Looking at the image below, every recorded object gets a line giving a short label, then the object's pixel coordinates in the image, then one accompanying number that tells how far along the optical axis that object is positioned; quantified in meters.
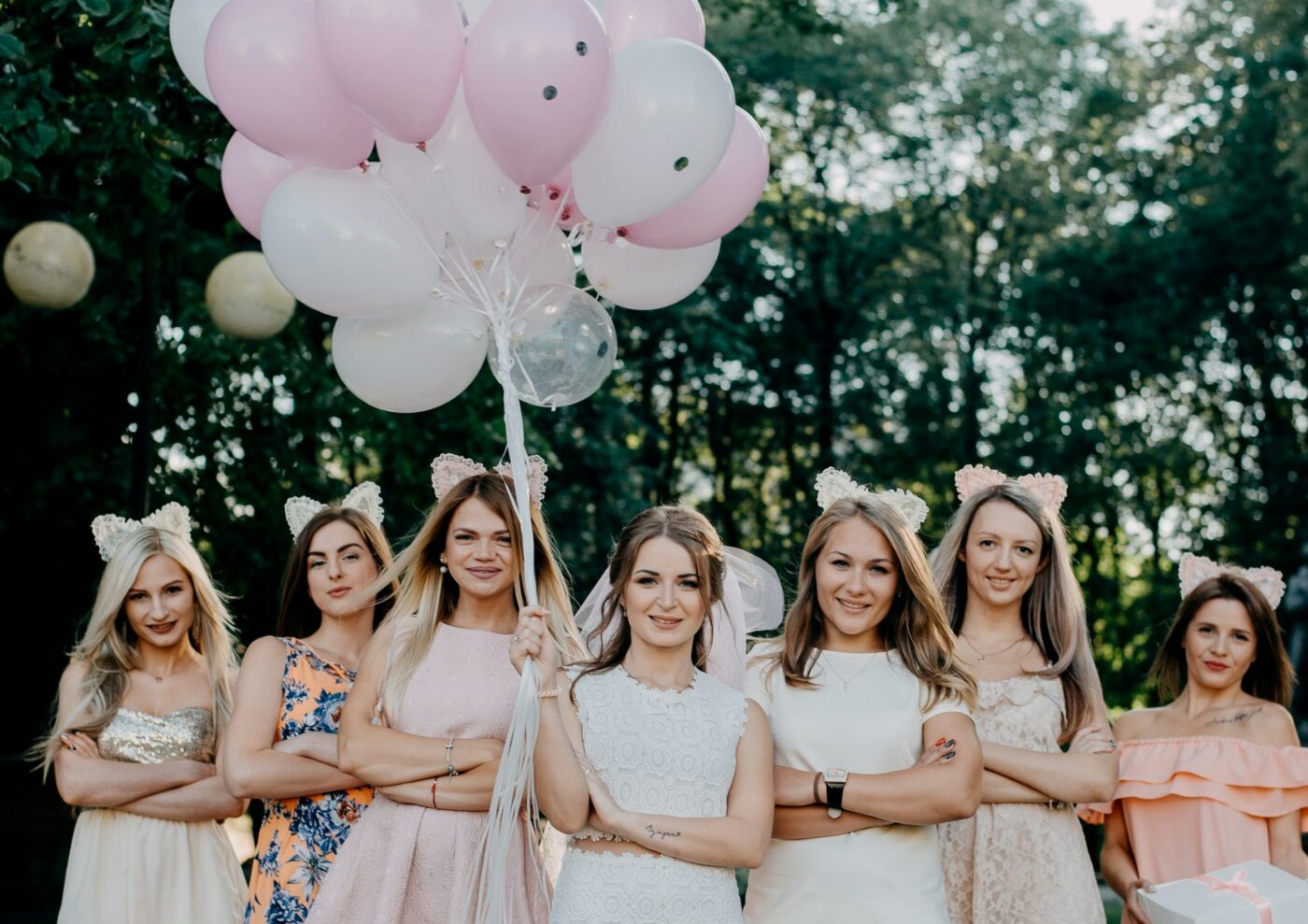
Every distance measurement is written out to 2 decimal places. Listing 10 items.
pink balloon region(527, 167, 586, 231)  3.84
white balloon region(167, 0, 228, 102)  4.12
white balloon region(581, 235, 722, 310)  4.12
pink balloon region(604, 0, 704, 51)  3.90
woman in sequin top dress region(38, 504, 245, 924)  4.49
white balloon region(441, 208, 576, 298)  3.82
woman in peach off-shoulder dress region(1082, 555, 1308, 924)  4.26
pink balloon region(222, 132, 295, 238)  4.08
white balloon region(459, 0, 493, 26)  3.76
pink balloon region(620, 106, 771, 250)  3.95
